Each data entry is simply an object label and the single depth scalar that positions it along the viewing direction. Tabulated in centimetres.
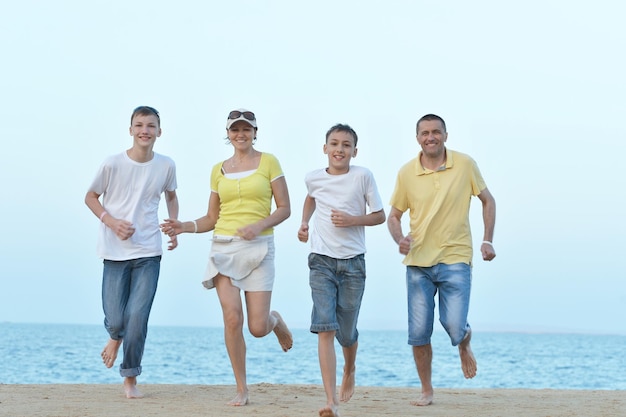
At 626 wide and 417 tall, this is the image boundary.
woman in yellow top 816
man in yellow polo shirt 836
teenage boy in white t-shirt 854
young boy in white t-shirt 788
